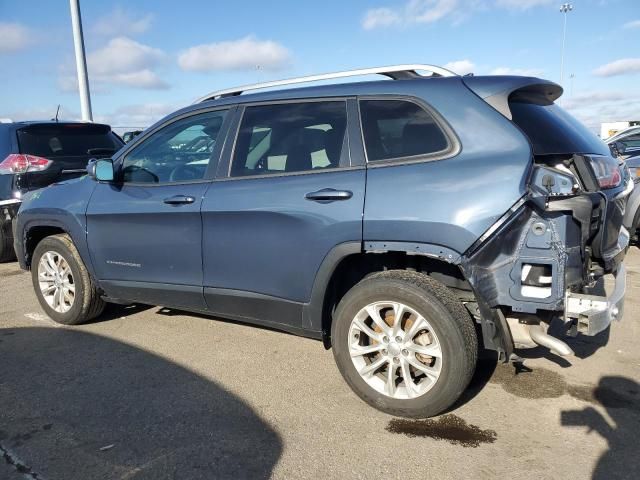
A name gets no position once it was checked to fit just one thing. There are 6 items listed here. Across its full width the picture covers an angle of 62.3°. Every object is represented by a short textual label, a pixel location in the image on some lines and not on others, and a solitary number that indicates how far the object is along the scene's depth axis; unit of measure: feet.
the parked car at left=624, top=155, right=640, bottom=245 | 21.47
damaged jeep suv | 8.77
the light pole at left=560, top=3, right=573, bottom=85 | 124.26
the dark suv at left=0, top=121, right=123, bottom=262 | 21.80
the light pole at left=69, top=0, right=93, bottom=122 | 41.73
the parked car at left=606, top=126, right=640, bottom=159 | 26.25
